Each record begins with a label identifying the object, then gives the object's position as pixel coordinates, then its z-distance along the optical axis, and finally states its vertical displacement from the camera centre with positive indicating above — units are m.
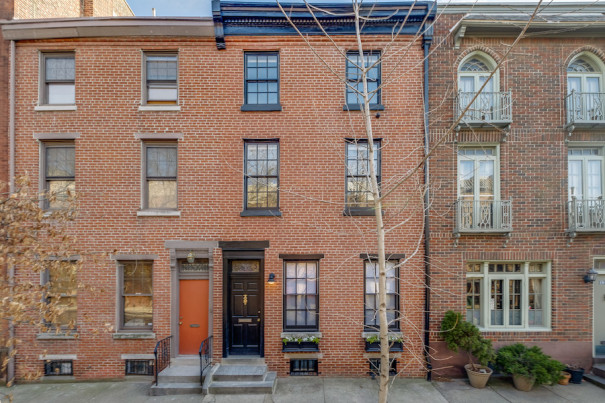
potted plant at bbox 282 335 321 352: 8.88 -3.85
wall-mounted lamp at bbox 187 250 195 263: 9.07 -1.50
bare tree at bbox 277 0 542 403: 5.57 +0.61
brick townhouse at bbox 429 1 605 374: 9.12 +0.67
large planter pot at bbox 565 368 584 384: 8.63 -4.53
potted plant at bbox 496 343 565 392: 8.07 -4.11
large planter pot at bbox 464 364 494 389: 8.37 -4.45
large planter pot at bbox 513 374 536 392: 8.15 -4.51
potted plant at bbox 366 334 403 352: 8.89 -3.88
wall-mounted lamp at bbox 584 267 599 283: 9.02 -1.93
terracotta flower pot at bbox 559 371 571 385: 8.59 -4.61
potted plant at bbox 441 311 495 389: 8.38 -3.65
